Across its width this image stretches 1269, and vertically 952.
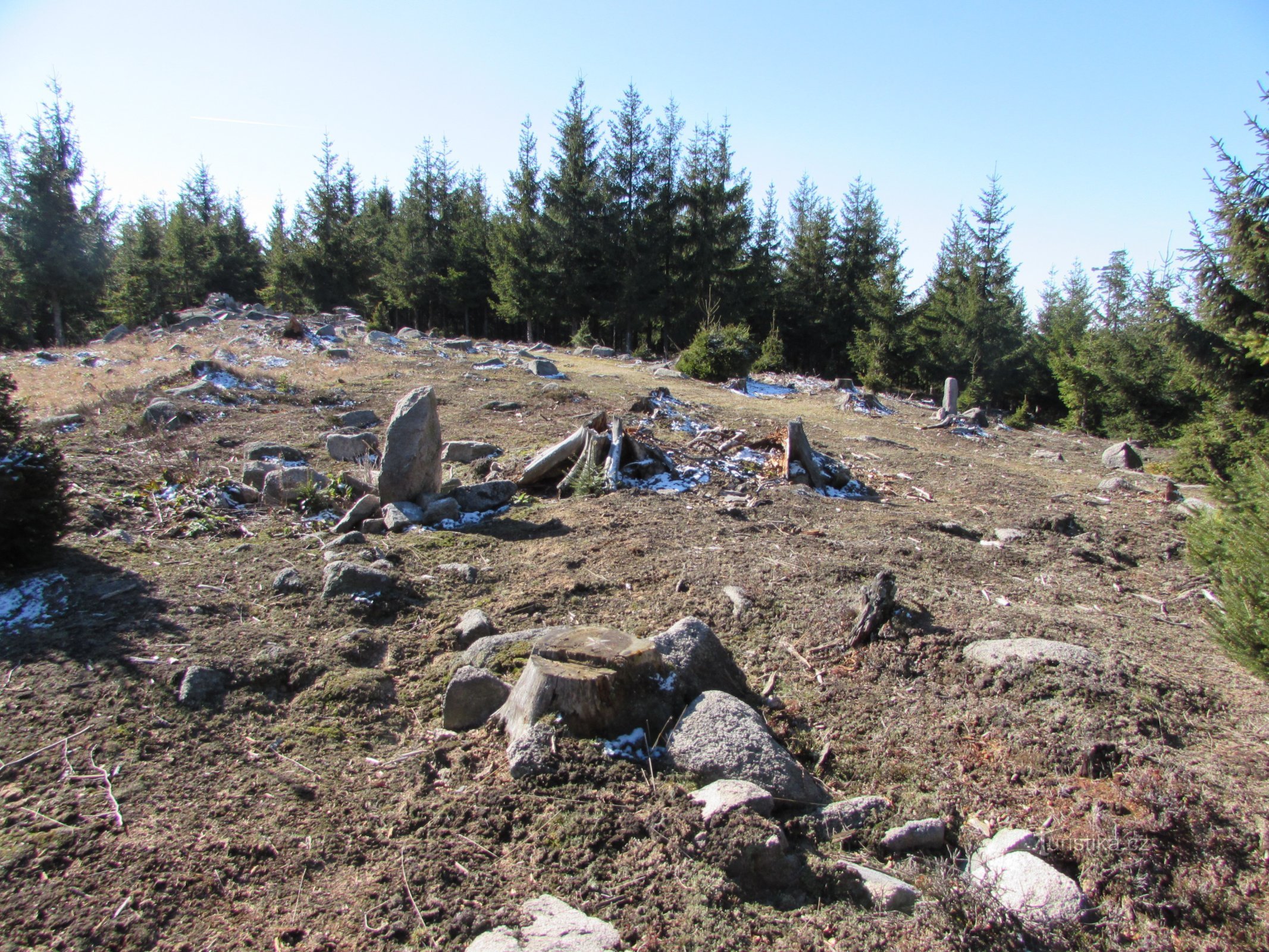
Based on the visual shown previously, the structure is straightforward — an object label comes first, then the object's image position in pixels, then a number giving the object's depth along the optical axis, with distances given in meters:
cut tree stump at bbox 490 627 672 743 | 3.14
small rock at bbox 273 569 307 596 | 4.66
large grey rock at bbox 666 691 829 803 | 3.01
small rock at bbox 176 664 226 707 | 3.35
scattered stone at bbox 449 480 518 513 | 6.93
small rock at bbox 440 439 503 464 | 8.61
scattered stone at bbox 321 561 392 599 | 4.64
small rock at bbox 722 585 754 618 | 4.73
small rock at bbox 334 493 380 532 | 6.21
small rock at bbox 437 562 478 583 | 5.16
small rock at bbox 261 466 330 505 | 6.63
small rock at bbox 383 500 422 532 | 6.20
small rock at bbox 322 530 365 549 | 5.57
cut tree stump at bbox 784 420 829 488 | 8.57
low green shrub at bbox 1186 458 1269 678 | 3.65
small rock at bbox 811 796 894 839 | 2.85
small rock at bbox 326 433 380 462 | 8.59
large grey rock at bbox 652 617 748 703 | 3.51
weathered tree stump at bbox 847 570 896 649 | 4.26
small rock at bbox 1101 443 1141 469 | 12.91
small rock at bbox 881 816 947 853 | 2.78
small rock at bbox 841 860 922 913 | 2.46
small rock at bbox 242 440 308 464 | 8.18
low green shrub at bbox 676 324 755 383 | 17.81
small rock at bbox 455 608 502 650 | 4.29
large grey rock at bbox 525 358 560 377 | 15.97
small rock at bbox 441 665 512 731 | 3.46
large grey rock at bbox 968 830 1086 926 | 2.39
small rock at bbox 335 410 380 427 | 10.49
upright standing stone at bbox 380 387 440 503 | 6.55
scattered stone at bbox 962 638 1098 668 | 3.81
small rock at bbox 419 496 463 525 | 6.43
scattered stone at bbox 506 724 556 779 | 2.95
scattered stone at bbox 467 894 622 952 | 2.18
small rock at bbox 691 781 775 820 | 2.75
